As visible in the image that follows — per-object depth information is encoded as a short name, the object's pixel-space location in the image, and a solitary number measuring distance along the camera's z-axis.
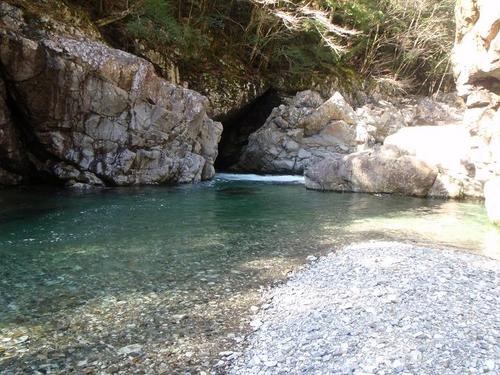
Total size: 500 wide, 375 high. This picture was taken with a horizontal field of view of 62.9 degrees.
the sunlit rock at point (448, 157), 18.11
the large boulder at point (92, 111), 15.66
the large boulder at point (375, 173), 18.44
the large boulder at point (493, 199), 12.37
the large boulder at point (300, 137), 25.59
